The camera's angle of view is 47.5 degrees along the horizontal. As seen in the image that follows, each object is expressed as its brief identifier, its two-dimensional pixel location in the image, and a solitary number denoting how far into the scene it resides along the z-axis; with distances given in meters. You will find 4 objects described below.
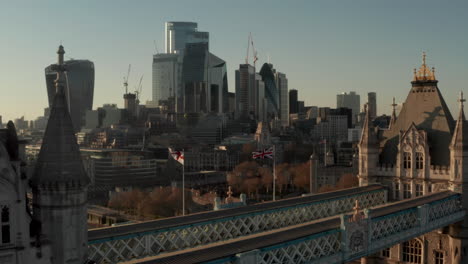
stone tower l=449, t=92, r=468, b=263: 42.47
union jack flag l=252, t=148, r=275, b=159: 61.96
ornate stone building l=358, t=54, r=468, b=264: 43.59
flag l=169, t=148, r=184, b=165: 55.66
